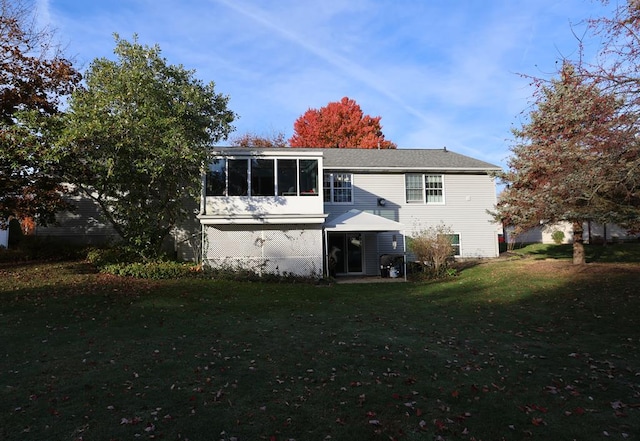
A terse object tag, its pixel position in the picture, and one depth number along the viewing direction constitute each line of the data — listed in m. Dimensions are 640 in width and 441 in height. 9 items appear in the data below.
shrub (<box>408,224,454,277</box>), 16.05
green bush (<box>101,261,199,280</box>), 14.03
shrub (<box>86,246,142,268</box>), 15.09
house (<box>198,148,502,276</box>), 15.89
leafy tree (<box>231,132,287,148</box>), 37.97
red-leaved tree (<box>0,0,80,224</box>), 12.51
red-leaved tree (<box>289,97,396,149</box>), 38.84
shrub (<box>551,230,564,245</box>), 29.58
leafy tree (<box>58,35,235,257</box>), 12.70
